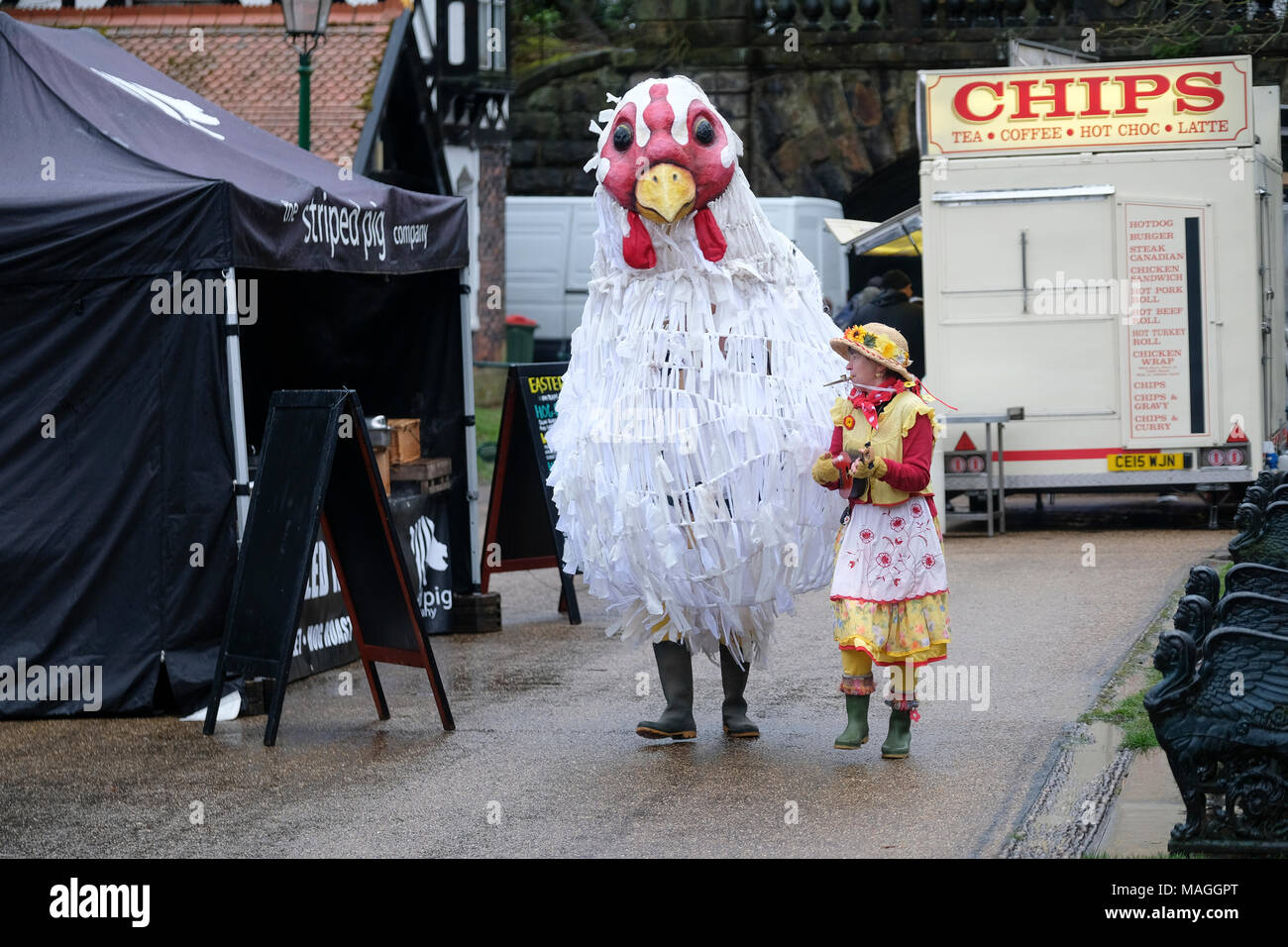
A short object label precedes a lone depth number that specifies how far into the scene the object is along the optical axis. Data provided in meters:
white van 23.09
